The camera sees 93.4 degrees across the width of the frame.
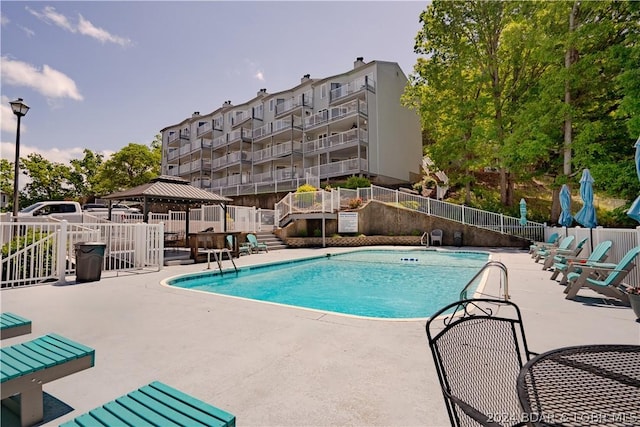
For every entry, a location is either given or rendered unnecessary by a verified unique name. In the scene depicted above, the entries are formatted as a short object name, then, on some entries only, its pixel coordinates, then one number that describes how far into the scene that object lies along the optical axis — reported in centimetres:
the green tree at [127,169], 3494
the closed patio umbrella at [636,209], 422
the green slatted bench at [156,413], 153
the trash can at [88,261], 764
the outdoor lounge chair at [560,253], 842
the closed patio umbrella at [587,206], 798
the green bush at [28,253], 718
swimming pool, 728
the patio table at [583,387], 130
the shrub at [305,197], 1852
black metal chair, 168
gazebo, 1145
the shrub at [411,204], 1909
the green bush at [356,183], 2192
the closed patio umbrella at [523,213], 1634
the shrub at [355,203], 1952
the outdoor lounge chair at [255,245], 1507
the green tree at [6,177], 3453
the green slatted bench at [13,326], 279
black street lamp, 941
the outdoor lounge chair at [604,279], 527
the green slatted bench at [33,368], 202
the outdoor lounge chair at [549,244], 1143
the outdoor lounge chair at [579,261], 634
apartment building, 2570
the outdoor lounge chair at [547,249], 947
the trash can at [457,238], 1752
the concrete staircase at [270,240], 1705
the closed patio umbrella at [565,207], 1142
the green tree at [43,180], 3406
